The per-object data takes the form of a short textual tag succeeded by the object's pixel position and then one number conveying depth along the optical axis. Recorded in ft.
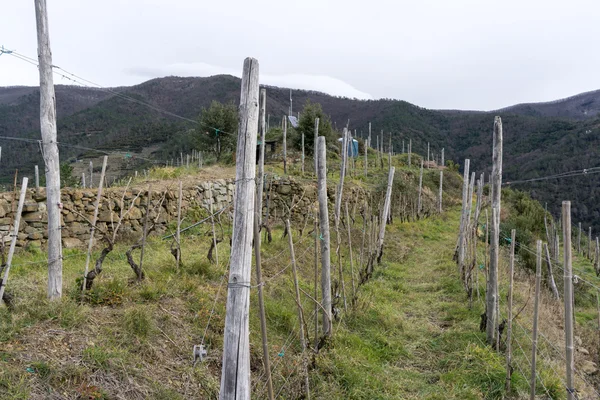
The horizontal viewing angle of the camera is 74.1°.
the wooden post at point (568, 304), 9.67
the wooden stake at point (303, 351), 11.60
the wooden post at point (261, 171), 22.05
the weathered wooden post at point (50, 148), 14.05
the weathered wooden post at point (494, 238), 16.26
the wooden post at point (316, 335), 13.92
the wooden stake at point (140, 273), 18.07
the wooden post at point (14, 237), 13.14
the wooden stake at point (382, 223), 30.63
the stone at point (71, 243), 25.09
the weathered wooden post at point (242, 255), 8.29
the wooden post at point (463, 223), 26.43
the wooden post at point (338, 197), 21.40
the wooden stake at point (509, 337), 13.33
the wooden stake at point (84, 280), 15.51
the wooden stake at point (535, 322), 11.86
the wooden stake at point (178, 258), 20.27
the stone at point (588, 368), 17.89
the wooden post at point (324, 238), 16.63
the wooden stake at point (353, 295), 19.93
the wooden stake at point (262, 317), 9.21
